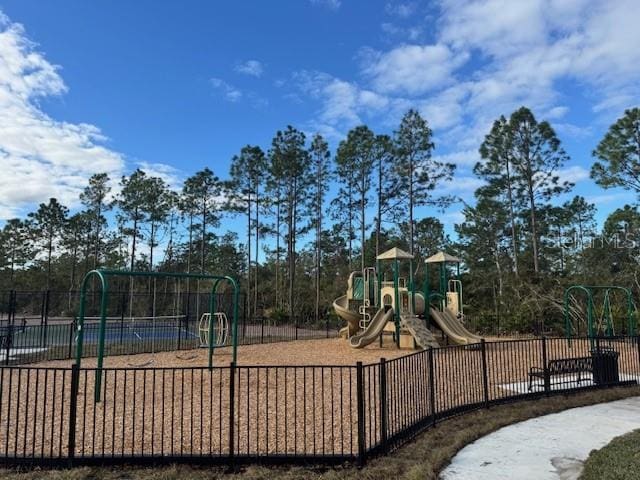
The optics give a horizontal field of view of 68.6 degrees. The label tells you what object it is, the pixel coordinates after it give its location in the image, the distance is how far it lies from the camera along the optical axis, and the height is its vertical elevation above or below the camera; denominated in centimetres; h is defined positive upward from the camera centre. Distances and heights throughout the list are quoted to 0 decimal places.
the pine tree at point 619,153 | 2831 +873
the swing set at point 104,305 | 838 -22
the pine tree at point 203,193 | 4459 +974
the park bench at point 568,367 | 870 -140
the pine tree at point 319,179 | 3972 +989
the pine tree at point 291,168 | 3875 +1051
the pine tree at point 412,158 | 3487 +1020
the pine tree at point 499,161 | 3471 +1008
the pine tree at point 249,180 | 4025 +989
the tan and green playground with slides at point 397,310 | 1572 -56
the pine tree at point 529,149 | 3288 +1039
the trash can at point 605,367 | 948 -145
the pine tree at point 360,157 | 3612 +1064
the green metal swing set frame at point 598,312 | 1720 -67
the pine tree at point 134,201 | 4781 +962
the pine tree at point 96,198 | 5056 +1047
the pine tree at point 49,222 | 5672 +872
